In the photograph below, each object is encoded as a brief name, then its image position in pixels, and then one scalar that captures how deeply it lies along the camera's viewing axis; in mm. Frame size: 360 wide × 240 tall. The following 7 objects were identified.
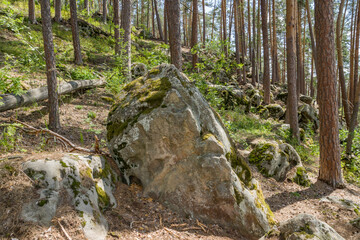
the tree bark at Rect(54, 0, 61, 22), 14193
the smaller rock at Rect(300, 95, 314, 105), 18031
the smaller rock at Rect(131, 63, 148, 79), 9323
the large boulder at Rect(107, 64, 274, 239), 3111
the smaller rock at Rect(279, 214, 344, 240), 2221
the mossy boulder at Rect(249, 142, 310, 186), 6078
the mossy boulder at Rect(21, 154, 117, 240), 2137
